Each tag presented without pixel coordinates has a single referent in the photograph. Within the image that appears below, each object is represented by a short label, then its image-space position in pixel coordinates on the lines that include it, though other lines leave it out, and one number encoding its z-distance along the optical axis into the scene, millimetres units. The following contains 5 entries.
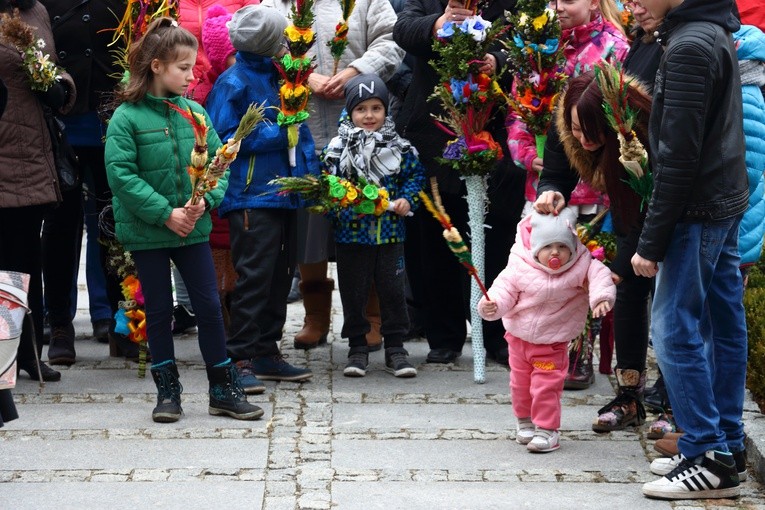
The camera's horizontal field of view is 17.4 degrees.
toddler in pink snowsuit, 11061
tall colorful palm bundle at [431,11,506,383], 13036
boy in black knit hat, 13501
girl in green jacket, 11770
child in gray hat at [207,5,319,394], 13059
